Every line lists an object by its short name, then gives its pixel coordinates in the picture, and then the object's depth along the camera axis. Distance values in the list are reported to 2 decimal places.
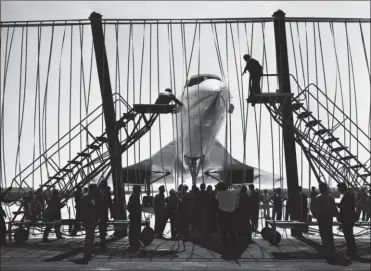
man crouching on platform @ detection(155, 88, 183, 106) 15.52
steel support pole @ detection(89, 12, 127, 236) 15.24
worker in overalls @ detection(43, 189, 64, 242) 14.08
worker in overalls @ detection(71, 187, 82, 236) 14.36
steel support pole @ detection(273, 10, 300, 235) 15.14
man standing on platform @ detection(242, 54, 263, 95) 13.69
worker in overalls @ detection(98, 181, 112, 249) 11.95
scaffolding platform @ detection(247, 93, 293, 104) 13.25
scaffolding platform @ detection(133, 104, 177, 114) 14.59
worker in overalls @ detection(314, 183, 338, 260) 10.64
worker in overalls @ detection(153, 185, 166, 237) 15.57
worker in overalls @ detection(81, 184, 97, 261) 10.53
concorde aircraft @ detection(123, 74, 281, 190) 32.56
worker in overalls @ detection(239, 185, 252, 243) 13.83
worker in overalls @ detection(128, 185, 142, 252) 12.09
